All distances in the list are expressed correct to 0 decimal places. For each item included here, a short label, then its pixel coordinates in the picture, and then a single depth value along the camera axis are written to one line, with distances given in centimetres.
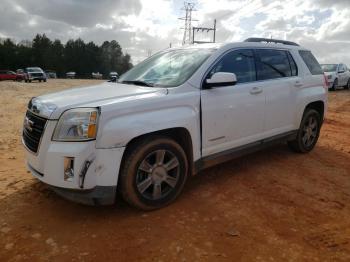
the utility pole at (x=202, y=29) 3593
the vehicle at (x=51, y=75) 7069
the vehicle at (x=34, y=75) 3818
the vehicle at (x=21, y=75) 4162
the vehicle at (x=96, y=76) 8252
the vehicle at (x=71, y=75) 7969
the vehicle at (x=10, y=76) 4269
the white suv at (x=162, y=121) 323
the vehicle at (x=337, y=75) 1950
